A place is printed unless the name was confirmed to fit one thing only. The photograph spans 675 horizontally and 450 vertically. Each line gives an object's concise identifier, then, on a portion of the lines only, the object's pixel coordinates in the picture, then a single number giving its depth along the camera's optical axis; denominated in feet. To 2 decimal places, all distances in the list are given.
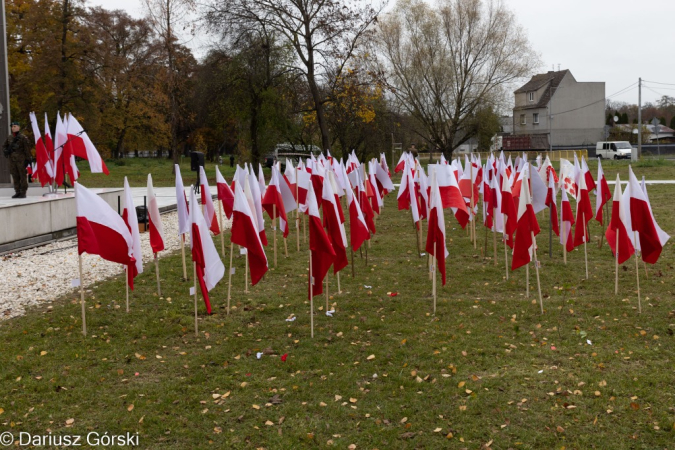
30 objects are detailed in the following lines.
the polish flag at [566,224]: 34.81
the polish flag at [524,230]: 27.27
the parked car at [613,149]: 156.15
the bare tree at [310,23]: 93.45
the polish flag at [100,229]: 24.08
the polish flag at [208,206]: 31.42
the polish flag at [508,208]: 32.42
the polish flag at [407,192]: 42.02
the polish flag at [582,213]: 34.40
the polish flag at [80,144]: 49.93
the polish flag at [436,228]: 26.94
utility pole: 141.59
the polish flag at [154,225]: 30.25
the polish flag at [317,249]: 24.40
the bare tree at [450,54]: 122.83
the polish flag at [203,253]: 24.62
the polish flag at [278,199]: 39.37
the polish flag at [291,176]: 48.19
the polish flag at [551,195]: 35.63
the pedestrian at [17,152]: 50.90
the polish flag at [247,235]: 25.90
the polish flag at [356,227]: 28.22
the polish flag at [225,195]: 39.37
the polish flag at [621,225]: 27.12
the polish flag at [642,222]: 26.37
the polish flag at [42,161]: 53.98
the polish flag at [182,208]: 26.53
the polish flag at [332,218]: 25.66
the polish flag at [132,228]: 27.27
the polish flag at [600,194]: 37.96
